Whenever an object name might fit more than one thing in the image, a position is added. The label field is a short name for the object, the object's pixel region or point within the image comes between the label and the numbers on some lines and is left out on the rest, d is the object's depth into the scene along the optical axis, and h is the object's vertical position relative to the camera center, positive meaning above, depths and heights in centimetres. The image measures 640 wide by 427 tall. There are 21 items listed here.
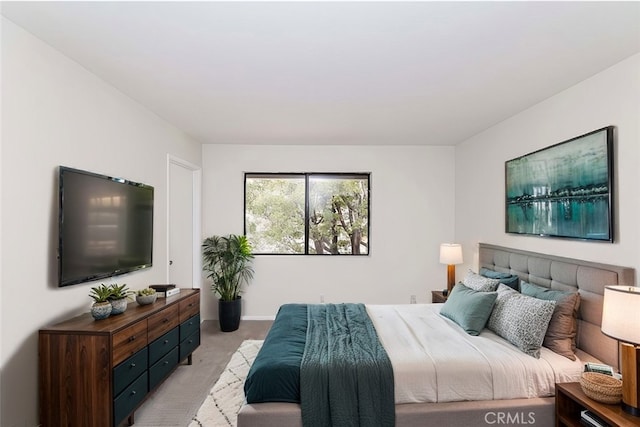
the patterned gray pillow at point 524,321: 222 -75
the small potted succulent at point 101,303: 219 -61
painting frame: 226 +24
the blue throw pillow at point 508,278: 300 -58
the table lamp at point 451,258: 402 -50
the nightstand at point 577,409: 163 -104
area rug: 238 -151
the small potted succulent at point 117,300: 235 -62
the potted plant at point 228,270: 427 -75
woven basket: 176 -94
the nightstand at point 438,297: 390 -98
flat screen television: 212 -7
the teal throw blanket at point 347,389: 196 -107
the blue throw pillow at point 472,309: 260 -77
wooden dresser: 197 -98
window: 488 +8
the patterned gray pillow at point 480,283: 295 -62
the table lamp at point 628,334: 167 -62
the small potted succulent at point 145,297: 265 -66
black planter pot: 425 -130
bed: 197 -118
